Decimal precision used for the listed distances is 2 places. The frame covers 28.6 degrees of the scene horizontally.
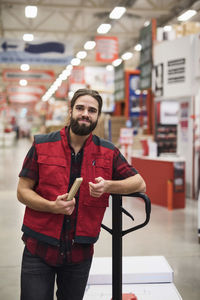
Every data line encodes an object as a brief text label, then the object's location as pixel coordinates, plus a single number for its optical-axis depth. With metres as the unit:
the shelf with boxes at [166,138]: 9.52
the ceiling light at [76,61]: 16.89
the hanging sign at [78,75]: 19.05
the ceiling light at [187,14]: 10.37
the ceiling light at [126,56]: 17.06
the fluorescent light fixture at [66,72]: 19.65
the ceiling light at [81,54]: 15.70
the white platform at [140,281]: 2.46
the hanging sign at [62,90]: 26.58
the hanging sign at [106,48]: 13.83
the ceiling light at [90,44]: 13.73
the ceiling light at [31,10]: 9.54
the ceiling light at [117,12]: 9.98
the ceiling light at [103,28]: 11.33
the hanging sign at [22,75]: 16.69
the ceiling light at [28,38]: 12.13
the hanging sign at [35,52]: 12.52
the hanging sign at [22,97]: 25.29
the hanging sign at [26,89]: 24.84
